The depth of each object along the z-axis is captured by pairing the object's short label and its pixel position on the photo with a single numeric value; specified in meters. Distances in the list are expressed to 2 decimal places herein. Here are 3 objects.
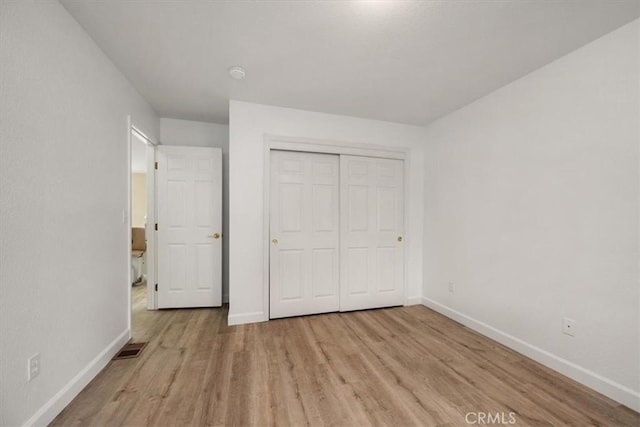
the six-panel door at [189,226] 3.08
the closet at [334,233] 2.88
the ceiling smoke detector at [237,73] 2.08
